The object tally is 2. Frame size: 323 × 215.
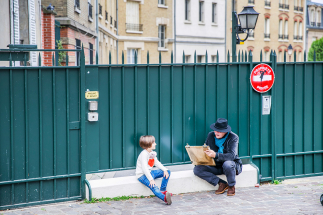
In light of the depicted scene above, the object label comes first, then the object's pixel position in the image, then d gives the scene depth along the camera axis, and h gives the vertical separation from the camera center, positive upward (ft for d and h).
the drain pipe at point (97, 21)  71.03 +12.23
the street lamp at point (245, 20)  34.32 +5.86
